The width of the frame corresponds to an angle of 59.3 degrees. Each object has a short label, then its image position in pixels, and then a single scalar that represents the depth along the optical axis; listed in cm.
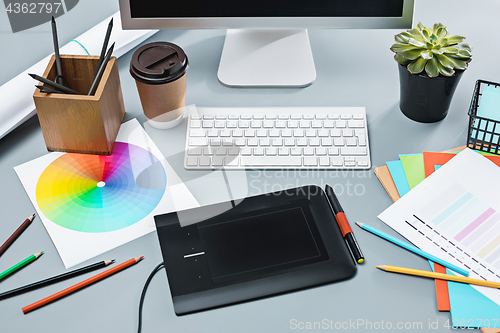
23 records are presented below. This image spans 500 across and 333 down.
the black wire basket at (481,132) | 76
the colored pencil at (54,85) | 70
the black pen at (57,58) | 76
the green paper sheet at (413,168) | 75
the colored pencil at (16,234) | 67
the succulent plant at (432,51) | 77
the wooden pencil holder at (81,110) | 73
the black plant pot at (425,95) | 79
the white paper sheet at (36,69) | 82
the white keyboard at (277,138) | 78
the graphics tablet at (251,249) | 62
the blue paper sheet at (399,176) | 74
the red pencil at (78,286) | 61
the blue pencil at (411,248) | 63
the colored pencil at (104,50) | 77
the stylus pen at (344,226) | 66
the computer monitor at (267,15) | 85
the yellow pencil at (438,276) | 61
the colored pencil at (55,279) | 62
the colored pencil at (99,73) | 75
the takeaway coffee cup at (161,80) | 78
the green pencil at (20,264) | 64
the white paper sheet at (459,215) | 65
